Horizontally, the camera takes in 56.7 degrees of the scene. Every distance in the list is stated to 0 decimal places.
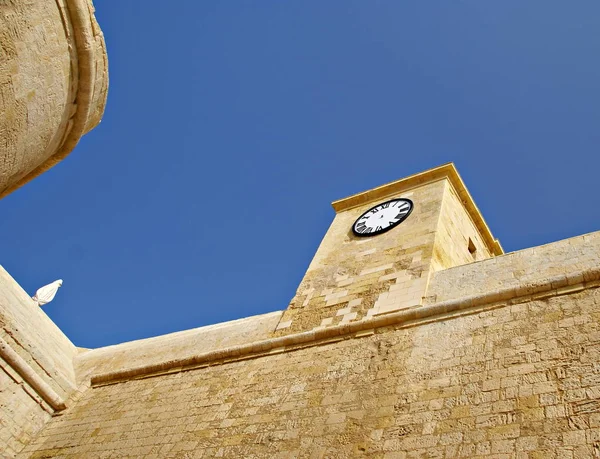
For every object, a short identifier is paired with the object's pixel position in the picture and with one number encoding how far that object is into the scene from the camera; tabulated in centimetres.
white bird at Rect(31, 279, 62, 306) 1140
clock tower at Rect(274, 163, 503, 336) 692
